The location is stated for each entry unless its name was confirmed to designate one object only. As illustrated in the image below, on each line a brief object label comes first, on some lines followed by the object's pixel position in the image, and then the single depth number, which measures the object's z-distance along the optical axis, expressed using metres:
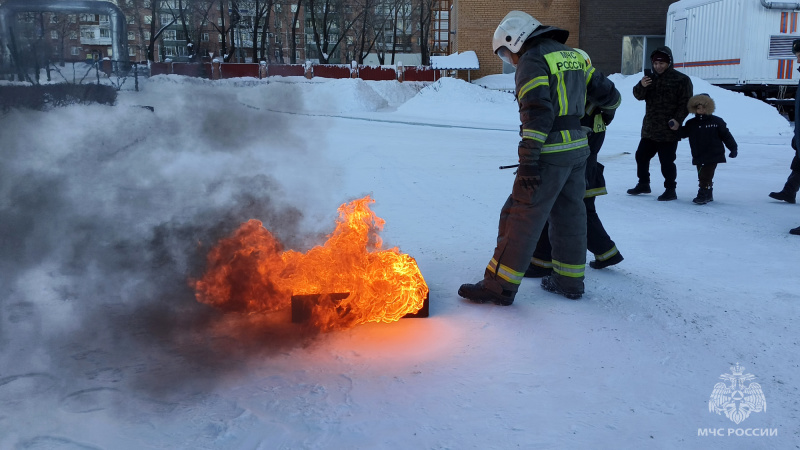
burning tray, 3.71
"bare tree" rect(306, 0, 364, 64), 43.54
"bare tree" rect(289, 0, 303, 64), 42.74
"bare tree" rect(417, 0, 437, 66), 48.94
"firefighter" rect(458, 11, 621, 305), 3.76
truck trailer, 16.92
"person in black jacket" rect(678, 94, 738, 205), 7.39
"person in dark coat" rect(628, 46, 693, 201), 7.36
